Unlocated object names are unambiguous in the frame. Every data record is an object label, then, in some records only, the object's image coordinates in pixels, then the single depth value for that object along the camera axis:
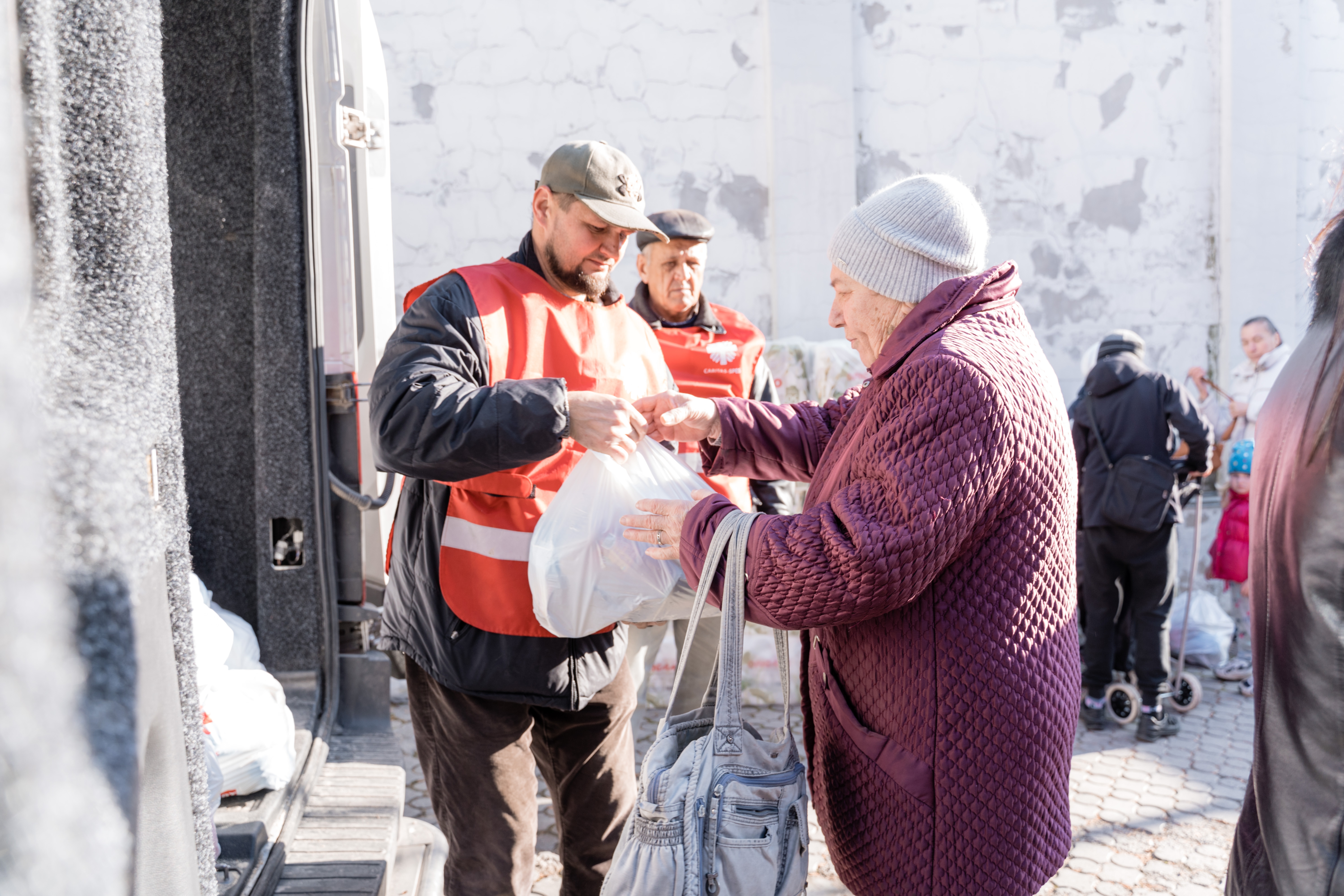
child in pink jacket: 5.63
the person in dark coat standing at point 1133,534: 4.90
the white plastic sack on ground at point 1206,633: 5.88
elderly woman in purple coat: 1.46
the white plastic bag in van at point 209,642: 2.26
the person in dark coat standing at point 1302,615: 1.04
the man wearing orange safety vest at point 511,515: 1.94
